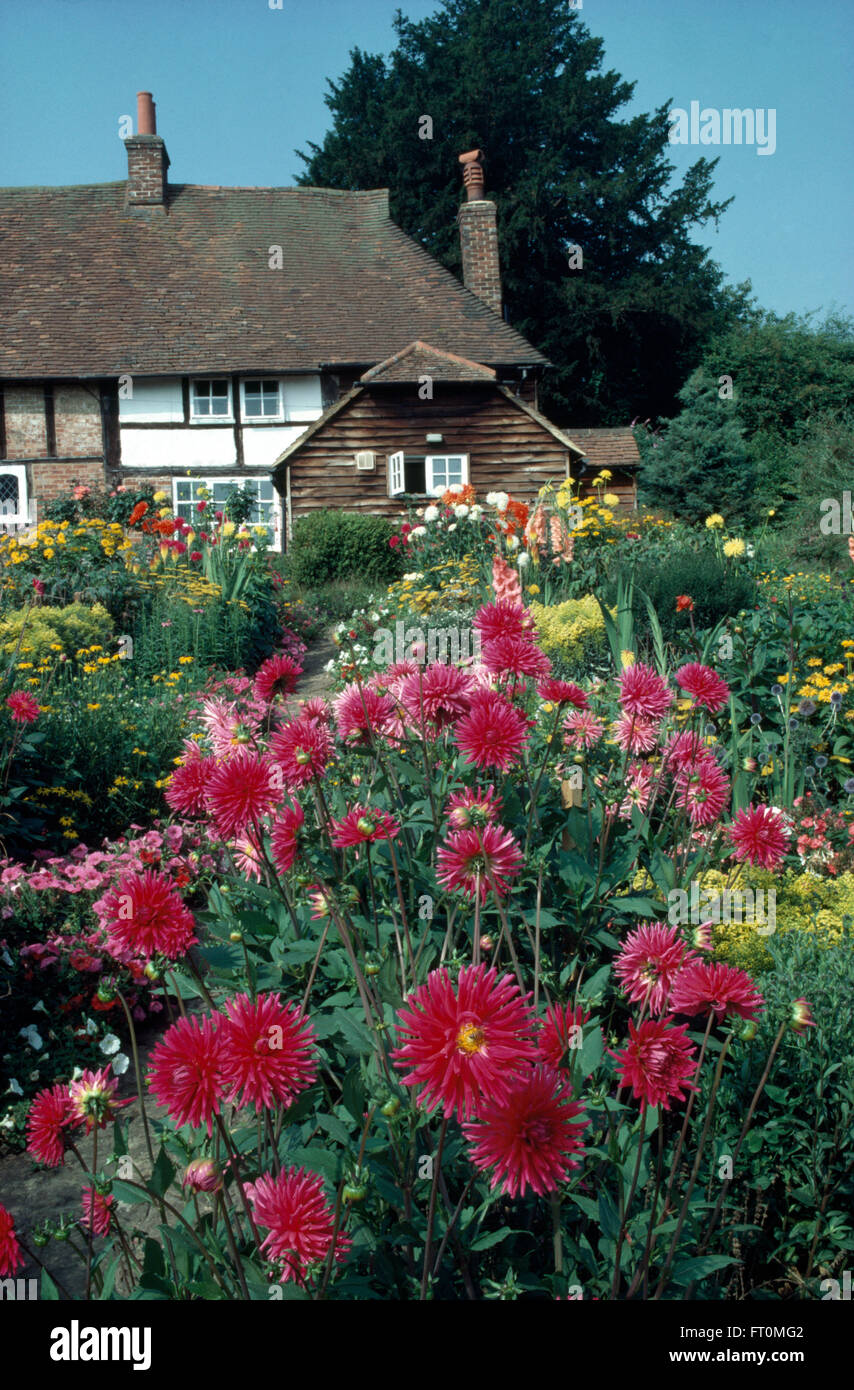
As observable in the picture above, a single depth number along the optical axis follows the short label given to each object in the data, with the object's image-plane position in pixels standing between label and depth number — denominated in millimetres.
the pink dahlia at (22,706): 3453
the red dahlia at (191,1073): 1080
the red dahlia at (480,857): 1392
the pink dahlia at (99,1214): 1301
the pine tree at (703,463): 21375
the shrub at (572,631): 5602
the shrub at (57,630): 5673
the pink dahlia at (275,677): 2092
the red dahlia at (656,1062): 1210
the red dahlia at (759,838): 1773
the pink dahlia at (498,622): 2057
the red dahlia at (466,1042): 943
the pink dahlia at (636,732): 2141
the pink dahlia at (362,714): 1896
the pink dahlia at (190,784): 1693
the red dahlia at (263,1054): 1051
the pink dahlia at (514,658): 1979
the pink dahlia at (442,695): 1835
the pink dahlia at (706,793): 1992
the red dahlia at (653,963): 1328
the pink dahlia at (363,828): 1559
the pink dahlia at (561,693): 1916
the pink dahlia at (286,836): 1702
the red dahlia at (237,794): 1454
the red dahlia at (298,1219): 1096
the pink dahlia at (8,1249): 1111
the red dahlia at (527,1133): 1000
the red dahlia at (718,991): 1227
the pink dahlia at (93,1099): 1201
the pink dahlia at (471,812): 1424
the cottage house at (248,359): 17734
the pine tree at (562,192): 24531
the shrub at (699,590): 6766
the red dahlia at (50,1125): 1320
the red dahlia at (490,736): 1629
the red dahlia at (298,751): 1745
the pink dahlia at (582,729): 2256
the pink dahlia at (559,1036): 1273
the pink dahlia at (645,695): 2043
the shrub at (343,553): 14883
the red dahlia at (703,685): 2115
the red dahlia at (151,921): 1274
